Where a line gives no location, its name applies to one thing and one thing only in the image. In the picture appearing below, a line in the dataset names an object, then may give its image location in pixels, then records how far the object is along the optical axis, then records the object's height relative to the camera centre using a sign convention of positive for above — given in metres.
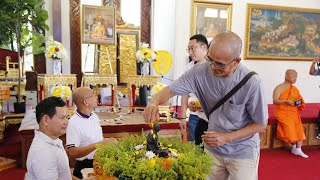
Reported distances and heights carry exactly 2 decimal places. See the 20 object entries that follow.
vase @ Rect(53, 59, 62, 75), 4.50 +0.08
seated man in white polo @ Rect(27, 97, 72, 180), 1.62 -0.42
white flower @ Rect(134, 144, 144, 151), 1.38 -0.35
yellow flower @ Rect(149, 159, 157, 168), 1.19 -0.36
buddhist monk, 4.49 -0.59
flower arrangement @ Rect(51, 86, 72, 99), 3.90 -0.26
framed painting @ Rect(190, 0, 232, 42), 5.77 +1.08
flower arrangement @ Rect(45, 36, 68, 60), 4.47 +0.31
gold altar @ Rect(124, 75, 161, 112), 4.63 -0.14
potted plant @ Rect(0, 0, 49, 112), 4.39 +0.71
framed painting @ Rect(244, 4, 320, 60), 6.29 +0.88
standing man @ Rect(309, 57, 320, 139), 5.52 +0.11
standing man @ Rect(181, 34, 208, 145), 2.61 +0.11
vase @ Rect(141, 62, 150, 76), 4.73 +0.05
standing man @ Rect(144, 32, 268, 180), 1.52 -0.19
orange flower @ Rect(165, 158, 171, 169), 1.21 -0.37
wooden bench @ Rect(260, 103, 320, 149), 4.71 -0.94
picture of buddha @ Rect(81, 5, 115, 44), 4.84 +0.77
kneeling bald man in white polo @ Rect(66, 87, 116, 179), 2.18 -0.42
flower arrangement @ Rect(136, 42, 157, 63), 4.70 +0.27
